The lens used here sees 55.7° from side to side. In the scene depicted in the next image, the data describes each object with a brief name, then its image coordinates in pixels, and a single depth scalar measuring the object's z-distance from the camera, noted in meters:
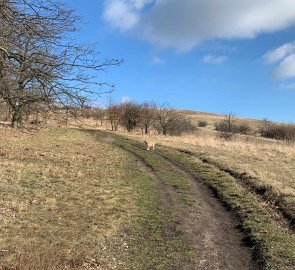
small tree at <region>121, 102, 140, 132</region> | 33.14
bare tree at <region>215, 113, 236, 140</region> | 45.78
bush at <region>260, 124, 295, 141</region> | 41.54
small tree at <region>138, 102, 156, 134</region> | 33.08
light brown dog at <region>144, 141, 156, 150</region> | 17.73
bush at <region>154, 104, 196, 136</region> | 33.10
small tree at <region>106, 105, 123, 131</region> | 31.76
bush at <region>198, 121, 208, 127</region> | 59.96
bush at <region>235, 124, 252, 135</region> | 51.56
